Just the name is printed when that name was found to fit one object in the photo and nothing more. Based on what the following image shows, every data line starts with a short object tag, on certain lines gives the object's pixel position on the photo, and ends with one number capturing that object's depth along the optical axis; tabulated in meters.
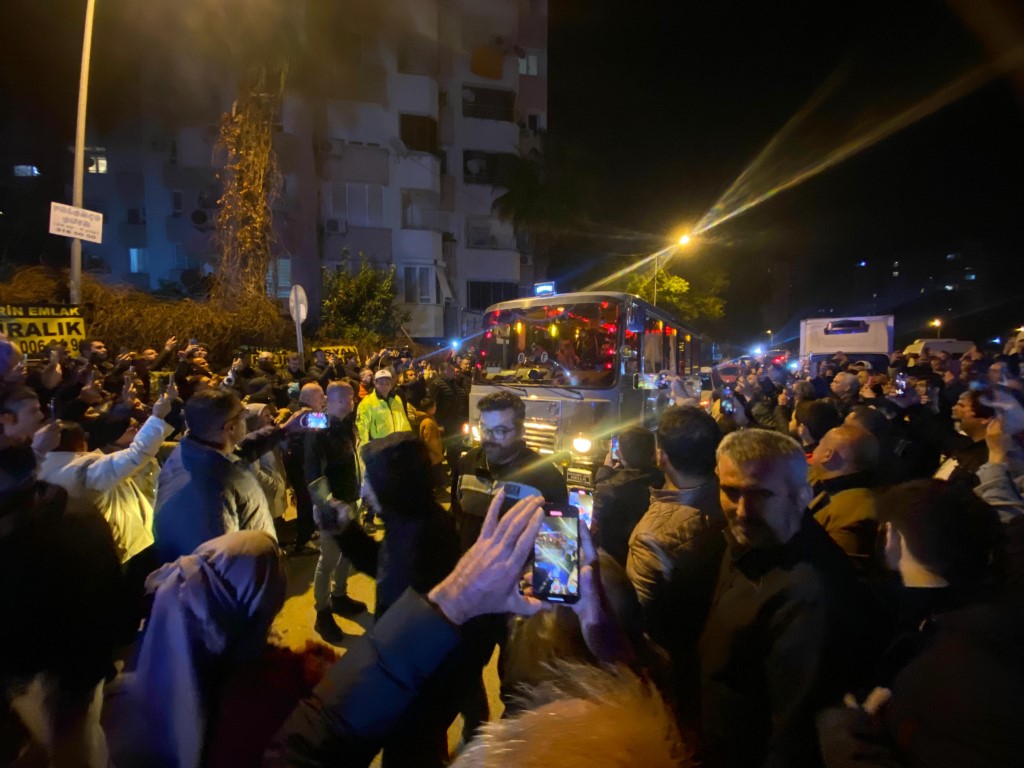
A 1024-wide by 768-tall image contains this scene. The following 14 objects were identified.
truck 19.80
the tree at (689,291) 34.25
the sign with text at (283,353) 12.86
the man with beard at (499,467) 2.77
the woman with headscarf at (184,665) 1.66
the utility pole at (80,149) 11.48
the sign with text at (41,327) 7.94
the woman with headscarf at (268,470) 4.70
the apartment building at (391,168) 26.97
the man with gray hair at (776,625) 1.66
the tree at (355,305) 23.64
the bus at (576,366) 7.98
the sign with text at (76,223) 9.84
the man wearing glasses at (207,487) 2.94
